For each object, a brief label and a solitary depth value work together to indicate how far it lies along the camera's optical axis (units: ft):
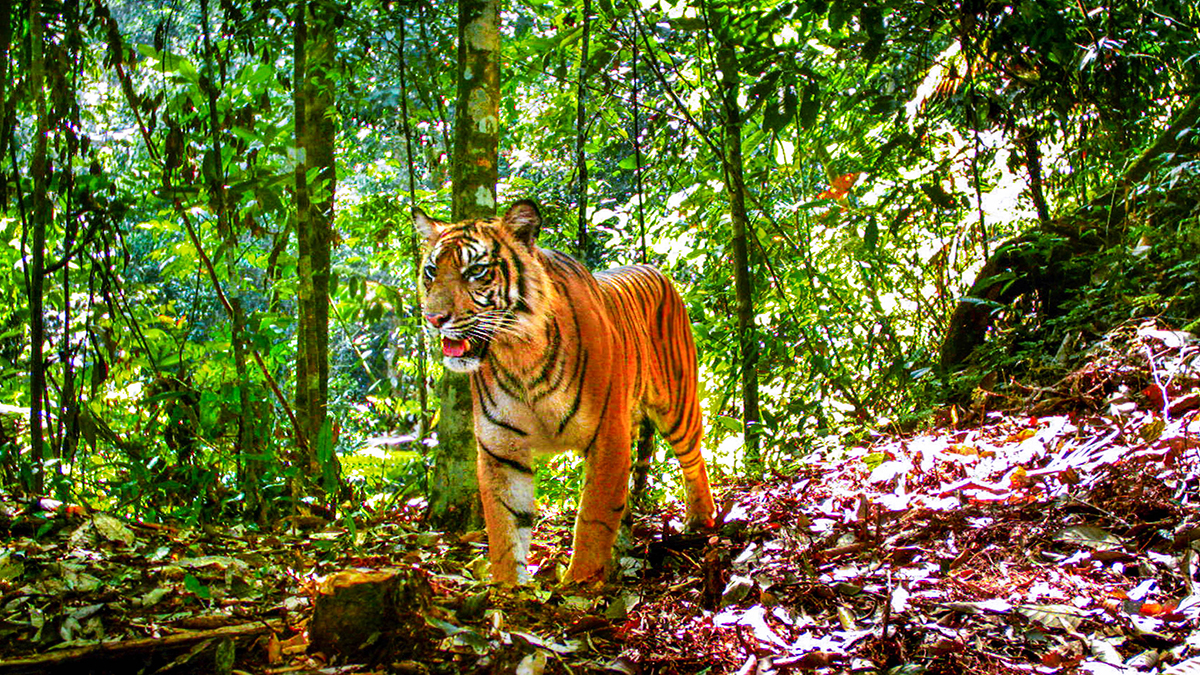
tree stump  6.73
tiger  11.46
